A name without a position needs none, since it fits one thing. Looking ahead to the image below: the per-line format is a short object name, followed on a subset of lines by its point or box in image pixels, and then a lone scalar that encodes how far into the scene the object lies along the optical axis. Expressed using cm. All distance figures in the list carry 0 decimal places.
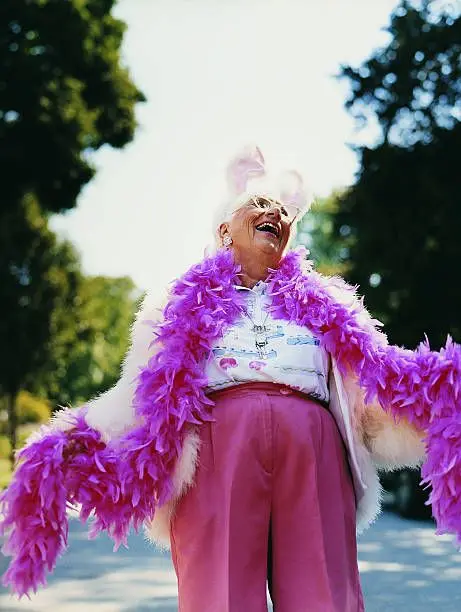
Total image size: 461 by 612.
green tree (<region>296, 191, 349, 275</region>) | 4191
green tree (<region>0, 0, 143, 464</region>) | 1706
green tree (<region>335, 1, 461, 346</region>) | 1747
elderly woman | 322
